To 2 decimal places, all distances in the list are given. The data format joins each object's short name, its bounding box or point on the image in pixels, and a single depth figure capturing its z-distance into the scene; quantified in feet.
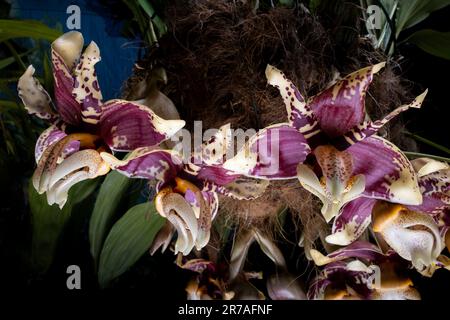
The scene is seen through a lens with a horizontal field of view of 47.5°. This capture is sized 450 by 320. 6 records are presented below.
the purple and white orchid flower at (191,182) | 1.79
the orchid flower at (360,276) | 2.35
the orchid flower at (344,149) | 1.72
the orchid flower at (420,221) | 1.97
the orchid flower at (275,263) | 2.62
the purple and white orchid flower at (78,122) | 1.78
